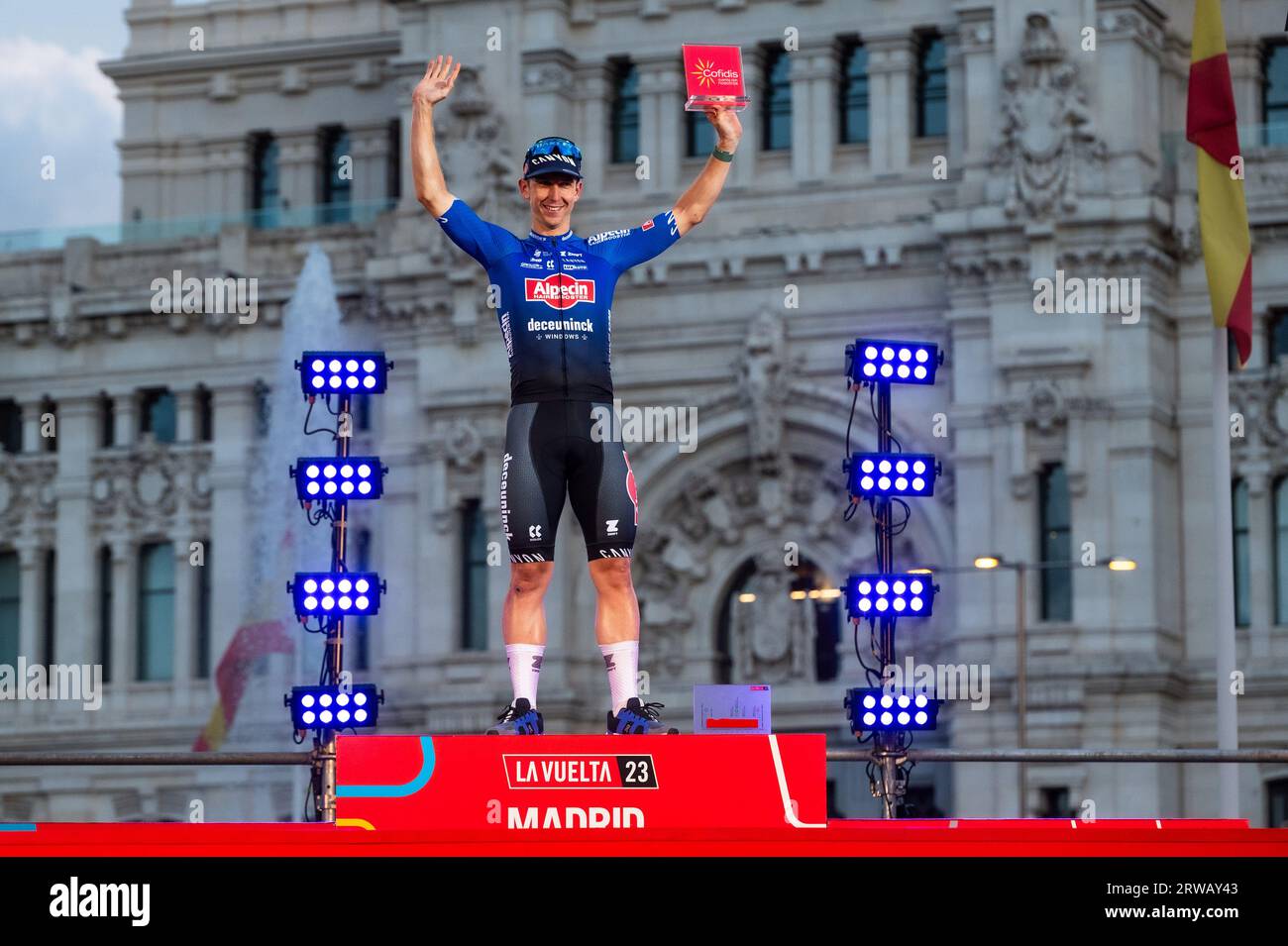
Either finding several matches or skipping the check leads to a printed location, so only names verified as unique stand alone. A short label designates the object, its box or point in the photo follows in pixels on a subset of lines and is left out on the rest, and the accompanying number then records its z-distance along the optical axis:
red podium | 12.78
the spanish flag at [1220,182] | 30.09
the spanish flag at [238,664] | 50.84
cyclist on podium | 15.39
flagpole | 28.81
